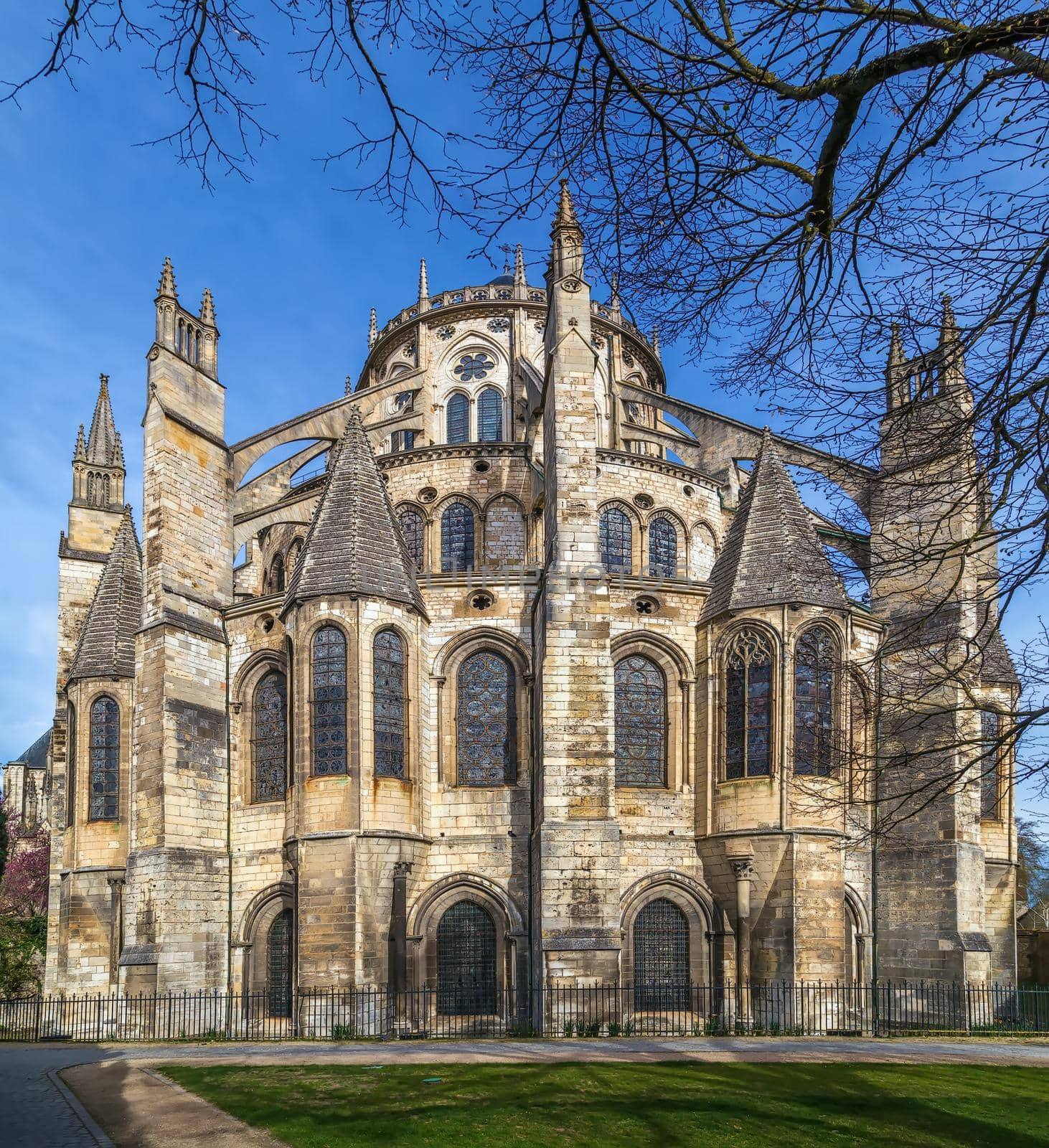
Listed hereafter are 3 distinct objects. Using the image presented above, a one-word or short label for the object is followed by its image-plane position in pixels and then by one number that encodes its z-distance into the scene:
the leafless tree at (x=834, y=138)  5.82
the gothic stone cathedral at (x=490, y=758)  20.80
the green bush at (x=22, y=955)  30.53
